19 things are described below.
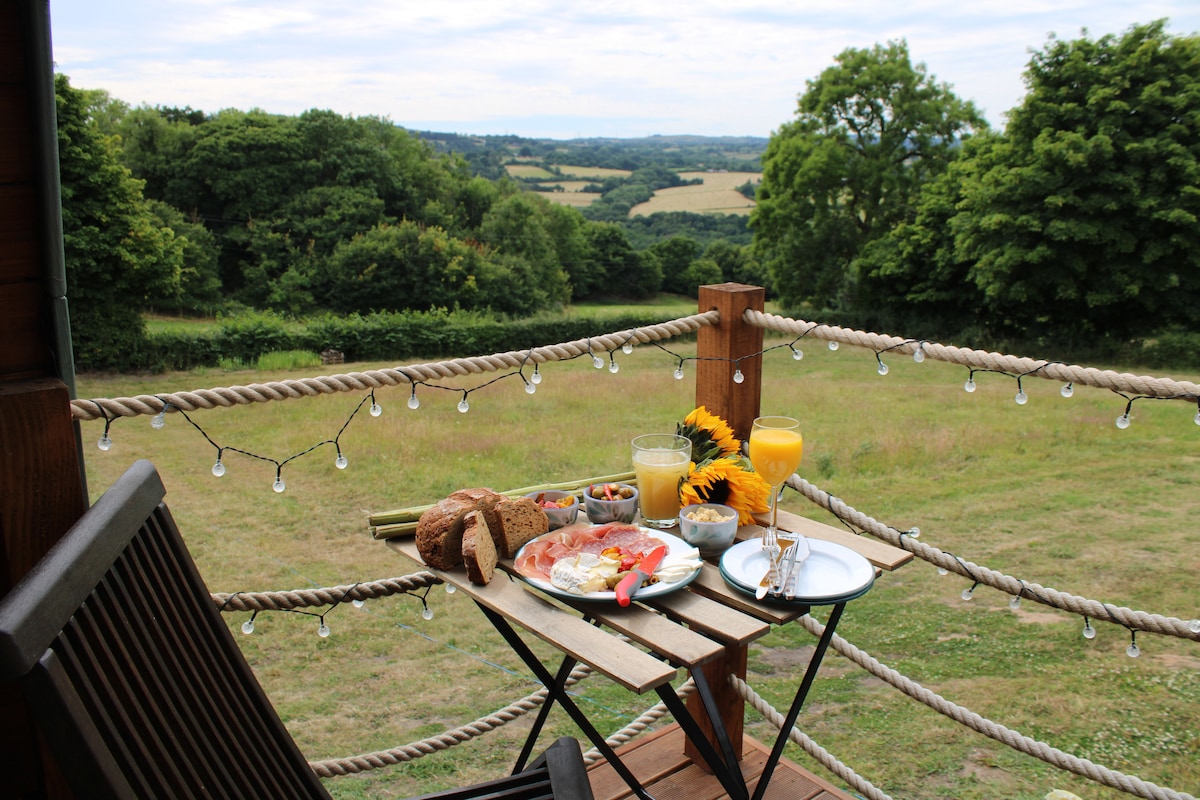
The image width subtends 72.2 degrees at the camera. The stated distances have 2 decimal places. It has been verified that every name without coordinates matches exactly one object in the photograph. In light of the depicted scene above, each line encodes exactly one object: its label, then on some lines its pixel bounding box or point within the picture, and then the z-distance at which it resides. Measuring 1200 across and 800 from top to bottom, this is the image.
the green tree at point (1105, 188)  19.64
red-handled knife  1.31
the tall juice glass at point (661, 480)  1.65
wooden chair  0.70
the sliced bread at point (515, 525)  1.54
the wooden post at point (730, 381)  2.03
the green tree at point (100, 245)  21.91
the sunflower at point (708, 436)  1.80
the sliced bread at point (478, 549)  1.42
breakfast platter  1.34
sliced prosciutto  1.45
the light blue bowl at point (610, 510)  1.63
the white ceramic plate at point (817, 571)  1.33
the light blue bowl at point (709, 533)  1.53
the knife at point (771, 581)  1.34
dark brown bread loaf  1.49
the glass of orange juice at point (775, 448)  1.59
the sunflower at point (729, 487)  1.64
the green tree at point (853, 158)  27.75
